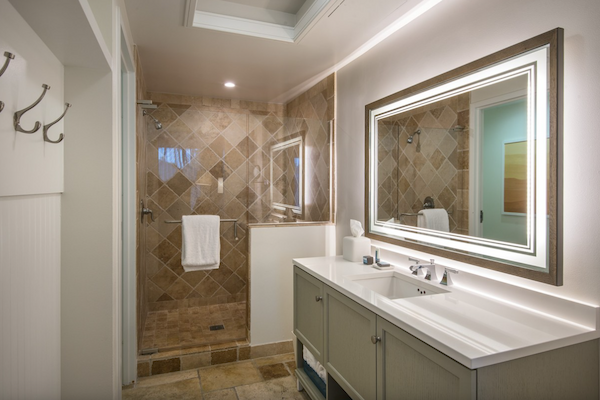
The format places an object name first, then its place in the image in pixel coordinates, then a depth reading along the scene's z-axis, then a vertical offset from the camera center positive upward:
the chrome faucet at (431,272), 1.85 -0.37
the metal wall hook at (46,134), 1.19 +0.21
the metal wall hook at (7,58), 0.78 +0.32
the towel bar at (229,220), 2.88 -0.18
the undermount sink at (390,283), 1.95 -0.46
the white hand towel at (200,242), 2.83 -0.33
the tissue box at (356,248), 2.36 -0.31
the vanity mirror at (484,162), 1.34 +0.17
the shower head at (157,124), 2.74 +0.55
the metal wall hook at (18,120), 0.95 +0.21
